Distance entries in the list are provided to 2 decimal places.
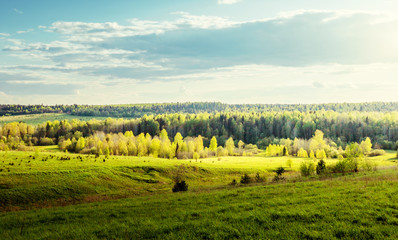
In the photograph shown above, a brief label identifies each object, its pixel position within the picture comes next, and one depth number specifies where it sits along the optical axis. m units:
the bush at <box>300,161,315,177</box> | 46.16
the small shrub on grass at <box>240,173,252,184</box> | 42.45
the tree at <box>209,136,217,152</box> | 155.50
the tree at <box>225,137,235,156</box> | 157.57
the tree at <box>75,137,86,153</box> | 142.98
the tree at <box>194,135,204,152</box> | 148.65
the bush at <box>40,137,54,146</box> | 182.25
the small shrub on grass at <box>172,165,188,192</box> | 68.57
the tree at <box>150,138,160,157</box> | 135.62
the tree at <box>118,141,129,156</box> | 131.12
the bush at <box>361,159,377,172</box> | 42.23
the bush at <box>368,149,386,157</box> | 136.38
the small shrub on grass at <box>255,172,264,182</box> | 43.06
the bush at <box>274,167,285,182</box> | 48.10
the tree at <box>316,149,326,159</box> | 134.38
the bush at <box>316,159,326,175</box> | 45.49
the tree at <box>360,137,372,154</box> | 140.82
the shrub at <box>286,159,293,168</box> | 91.47
